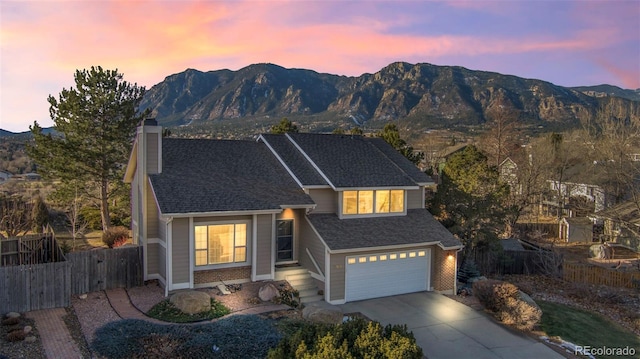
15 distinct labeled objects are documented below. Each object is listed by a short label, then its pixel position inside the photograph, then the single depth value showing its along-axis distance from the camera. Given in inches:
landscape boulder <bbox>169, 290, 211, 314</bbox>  553.9
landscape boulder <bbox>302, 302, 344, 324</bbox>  522.9
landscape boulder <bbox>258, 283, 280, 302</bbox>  620.5
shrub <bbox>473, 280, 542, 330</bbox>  612.1
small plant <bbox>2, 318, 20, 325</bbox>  482.9
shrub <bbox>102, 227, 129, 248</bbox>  887.1
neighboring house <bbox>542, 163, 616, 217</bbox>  1435.7
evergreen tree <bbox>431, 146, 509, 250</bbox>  900.0
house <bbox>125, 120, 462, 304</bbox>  647.8
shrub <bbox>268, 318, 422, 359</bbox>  299.4
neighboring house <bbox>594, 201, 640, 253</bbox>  1066.0
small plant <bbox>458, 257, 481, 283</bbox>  872.3
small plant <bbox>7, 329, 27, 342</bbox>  441.4
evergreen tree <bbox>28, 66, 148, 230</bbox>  999.6
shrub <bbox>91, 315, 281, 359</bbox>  419.5
